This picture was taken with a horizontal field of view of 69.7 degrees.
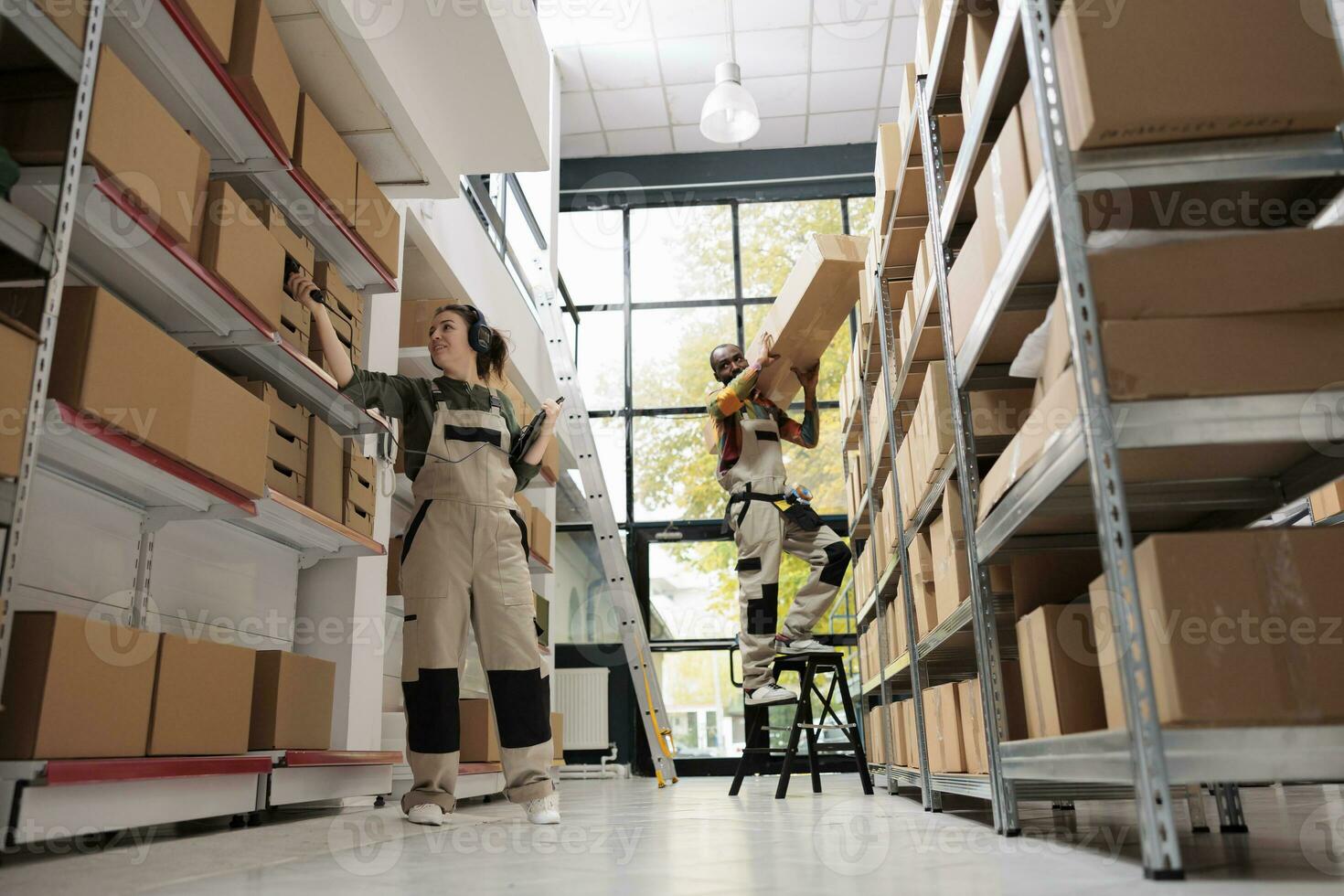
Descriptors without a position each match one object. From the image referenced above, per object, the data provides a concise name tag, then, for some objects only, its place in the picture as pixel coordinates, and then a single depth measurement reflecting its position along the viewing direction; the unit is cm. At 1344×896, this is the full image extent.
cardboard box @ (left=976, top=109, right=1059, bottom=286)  164
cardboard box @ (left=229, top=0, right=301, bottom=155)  227
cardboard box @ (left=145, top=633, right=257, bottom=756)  194
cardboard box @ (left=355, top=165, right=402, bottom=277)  303
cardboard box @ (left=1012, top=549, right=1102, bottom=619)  204
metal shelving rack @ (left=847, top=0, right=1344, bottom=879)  120
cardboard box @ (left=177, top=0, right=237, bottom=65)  207
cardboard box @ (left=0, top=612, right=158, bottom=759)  159
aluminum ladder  496
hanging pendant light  599
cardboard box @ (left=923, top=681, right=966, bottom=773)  252
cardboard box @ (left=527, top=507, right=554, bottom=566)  525
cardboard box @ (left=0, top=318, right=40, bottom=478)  147
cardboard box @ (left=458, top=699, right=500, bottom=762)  368
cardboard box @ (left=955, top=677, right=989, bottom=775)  227
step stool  375
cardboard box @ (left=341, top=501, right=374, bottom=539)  299
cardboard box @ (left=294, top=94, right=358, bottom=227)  261
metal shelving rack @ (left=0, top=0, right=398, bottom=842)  157
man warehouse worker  391
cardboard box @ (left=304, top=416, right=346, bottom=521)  278
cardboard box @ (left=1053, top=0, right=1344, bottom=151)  137
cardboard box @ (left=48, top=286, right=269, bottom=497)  169
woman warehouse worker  250
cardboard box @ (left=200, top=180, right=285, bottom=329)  215
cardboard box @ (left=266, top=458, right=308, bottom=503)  256
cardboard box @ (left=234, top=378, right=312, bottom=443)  252
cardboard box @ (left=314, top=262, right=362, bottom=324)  289
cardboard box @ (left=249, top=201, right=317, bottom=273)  254
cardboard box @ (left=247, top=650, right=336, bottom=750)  248
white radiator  700
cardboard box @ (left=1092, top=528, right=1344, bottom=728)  123
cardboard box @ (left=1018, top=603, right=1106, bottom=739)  166
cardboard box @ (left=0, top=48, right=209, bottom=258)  173
